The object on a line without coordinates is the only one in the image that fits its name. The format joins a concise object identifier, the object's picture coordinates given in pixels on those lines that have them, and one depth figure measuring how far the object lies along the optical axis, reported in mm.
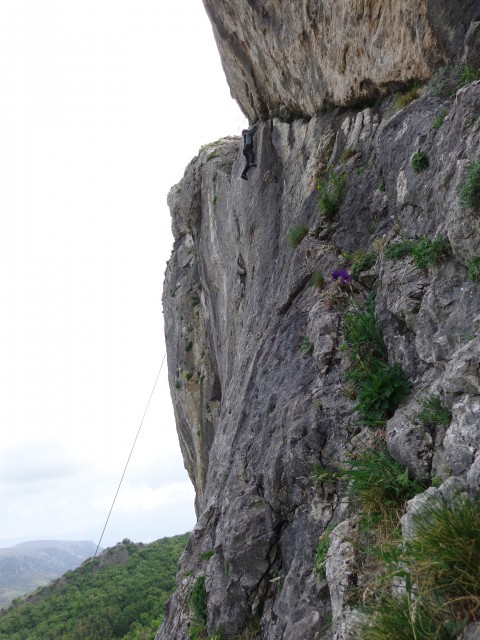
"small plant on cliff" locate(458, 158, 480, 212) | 5086
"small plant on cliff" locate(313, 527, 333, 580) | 5150
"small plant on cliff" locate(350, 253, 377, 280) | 7612
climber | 14179
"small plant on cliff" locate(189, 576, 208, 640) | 7301
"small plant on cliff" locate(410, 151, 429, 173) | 6699
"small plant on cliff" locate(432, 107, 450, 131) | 6656
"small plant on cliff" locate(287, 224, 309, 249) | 9799
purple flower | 7403
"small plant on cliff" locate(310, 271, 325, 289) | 8445
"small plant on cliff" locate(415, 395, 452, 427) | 4641
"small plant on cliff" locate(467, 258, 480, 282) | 5047
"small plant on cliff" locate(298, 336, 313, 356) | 7743
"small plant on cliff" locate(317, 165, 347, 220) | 9125
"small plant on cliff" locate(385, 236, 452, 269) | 5738
